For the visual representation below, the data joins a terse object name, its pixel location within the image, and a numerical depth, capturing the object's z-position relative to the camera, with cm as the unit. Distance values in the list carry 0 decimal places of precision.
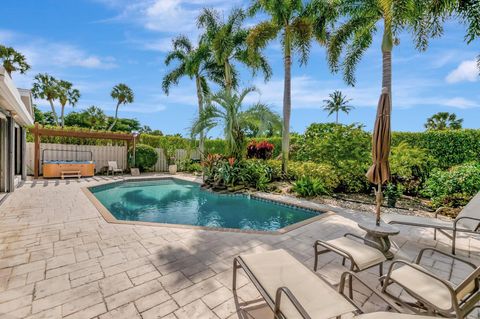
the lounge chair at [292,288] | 166
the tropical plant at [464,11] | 803
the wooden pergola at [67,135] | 1181
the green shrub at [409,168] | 783
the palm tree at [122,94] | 2947
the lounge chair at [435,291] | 170
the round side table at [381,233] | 340
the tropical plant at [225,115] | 1040
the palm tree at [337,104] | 3438
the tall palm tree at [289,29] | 1073
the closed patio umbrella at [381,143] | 350
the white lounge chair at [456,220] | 388
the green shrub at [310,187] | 846
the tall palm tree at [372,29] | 798
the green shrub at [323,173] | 877
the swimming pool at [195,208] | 616
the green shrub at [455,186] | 657
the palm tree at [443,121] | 2751
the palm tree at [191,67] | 1677
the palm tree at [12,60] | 1878
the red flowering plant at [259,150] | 1232
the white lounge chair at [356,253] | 261
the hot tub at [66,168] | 1163
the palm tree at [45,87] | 2572
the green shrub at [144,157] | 1511
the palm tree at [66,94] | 2793
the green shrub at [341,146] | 811
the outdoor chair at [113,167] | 1387
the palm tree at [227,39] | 1502
